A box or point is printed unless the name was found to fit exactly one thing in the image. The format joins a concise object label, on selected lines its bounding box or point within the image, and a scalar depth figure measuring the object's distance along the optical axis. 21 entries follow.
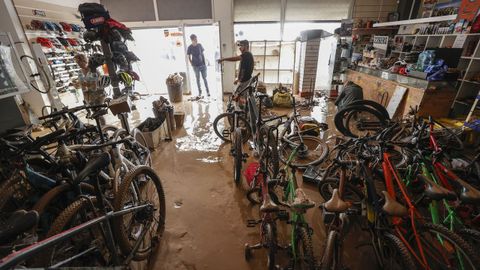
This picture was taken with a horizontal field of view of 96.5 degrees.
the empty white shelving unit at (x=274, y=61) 7.27
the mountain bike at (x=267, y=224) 1.59
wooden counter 3.62
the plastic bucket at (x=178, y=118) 4.82
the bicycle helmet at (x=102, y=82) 3.38
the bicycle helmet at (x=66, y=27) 5.47
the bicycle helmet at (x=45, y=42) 4.84
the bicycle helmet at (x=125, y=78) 3.41
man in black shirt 4.26
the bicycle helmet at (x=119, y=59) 3.28
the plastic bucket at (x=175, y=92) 6.70
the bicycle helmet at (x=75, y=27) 5.74
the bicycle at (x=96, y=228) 1.22
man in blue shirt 6.60
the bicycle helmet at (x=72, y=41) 5.58
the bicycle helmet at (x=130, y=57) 3.43
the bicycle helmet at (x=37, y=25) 4.73
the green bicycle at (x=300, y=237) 1.51
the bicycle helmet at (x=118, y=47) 3.21
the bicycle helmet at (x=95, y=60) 3.19
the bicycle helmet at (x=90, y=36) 3.00
